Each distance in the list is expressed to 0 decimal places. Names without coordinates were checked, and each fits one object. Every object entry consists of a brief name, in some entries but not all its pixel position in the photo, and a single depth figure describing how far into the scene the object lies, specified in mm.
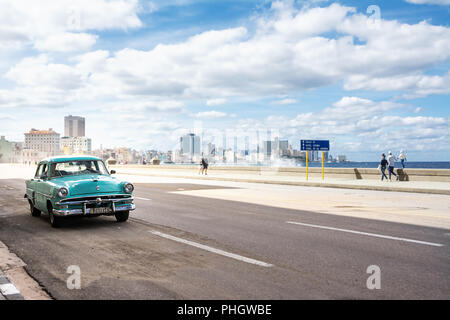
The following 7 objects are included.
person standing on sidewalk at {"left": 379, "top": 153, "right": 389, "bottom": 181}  25392
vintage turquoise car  8922
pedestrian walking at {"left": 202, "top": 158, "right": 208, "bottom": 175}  35969
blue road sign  25297
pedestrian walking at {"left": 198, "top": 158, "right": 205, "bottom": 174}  36484
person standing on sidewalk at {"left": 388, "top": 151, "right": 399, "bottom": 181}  24797
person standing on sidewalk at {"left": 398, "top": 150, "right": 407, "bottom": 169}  29547
